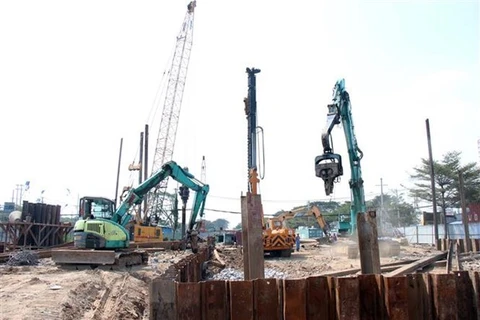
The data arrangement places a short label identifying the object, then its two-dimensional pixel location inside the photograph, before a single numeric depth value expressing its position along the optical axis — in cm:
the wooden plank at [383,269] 1104
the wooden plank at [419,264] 1082
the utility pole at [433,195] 3117
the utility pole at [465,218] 2355
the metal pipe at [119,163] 4529
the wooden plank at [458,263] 1306
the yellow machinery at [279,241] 2297
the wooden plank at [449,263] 1269
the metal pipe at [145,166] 4342
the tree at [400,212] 6906
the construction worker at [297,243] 2957
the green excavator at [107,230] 1574
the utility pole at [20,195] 8506
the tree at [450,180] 5258
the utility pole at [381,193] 7031
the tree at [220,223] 13498
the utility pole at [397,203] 6934
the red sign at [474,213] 4607
